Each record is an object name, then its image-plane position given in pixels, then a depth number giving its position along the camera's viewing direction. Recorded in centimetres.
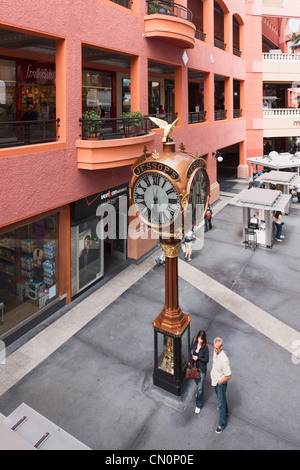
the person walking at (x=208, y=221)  1889
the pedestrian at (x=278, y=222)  1795
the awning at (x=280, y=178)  2173
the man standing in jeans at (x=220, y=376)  712
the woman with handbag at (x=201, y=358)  769
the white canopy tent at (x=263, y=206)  1655
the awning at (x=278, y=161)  2455
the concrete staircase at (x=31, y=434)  411
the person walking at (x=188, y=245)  1585
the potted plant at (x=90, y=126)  1146
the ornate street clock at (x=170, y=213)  692
